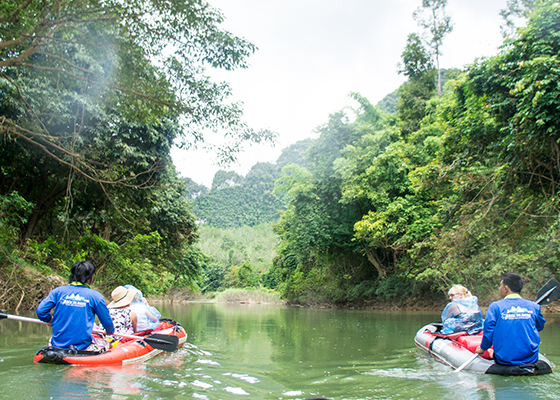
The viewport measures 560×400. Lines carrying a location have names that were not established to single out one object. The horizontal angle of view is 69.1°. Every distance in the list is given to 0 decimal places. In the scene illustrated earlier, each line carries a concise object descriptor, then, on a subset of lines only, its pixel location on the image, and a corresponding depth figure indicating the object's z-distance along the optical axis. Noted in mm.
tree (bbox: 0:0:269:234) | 6613
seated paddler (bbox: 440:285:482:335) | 6266
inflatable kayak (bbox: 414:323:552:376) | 4465
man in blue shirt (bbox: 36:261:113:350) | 4531
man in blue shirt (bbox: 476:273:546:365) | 4434
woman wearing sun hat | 6199
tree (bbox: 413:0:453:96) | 26641
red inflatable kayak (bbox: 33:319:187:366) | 4555
